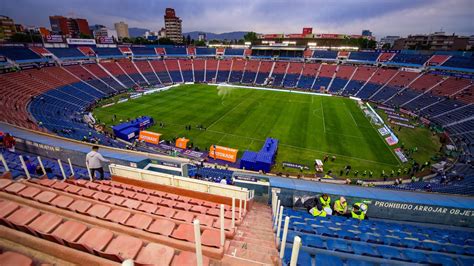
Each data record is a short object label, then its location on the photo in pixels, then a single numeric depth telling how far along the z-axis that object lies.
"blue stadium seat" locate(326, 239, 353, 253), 6.47
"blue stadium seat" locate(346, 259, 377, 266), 5.74
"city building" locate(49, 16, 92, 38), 182.12
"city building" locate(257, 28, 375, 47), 113.31
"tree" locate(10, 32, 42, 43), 89.44
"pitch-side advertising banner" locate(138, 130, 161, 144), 30.84
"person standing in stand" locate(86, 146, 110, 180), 9.39
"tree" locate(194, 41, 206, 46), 126.56
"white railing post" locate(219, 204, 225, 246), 4.64
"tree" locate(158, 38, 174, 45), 114.12
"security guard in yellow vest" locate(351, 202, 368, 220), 9.55
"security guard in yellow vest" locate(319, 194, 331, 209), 9.73
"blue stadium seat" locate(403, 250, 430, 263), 6.29
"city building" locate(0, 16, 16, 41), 119.70
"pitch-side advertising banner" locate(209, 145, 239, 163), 27.05
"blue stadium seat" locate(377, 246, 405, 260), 6.33
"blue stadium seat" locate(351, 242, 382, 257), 6.34
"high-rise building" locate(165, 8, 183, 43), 170.25
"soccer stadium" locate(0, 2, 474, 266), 5.18
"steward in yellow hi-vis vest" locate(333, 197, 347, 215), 9.71
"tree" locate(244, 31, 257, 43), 124.83
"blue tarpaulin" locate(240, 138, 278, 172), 24.66
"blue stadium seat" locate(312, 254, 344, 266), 5.69
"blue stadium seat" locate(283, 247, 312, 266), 5.56
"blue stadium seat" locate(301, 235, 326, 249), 6.58
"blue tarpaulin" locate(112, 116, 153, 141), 31.58
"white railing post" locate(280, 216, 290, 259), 4.70
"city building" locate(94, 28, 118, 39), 178.18
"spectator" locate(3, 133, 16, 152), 12.07
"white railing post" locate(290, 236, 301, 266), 3.19
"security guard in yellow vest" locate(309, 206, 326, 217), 9.58
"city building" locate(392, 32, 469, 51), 107.56
